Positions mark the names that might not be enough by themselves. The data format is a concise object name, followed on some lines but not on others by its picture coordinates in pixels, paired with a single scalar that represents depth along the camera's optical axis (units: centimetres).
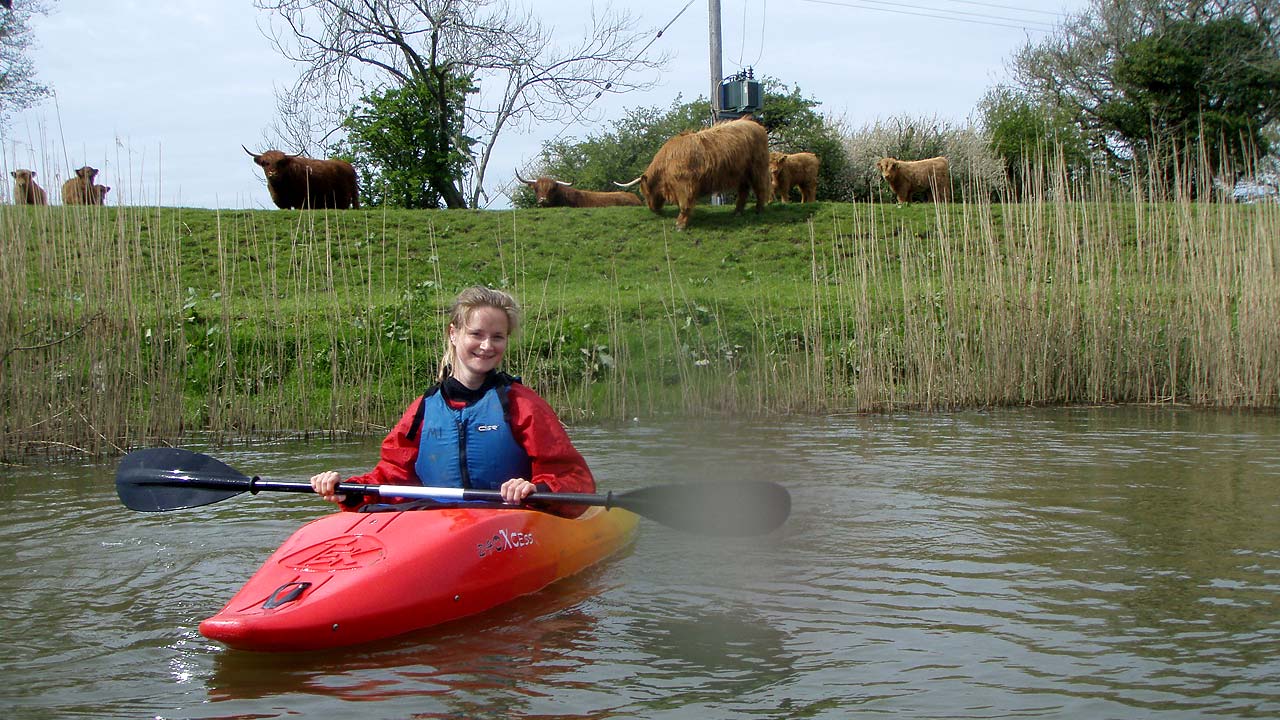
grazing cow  1512
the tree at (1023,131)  2431
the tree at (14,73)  2530
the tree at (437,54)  2166
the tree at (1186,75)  2614
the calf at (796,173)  1833
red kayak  385
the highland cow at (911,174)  1886
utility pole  1922
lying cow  1820
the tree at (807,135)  2564
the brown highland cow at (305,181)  1593
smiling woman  489
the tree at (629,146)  3269
